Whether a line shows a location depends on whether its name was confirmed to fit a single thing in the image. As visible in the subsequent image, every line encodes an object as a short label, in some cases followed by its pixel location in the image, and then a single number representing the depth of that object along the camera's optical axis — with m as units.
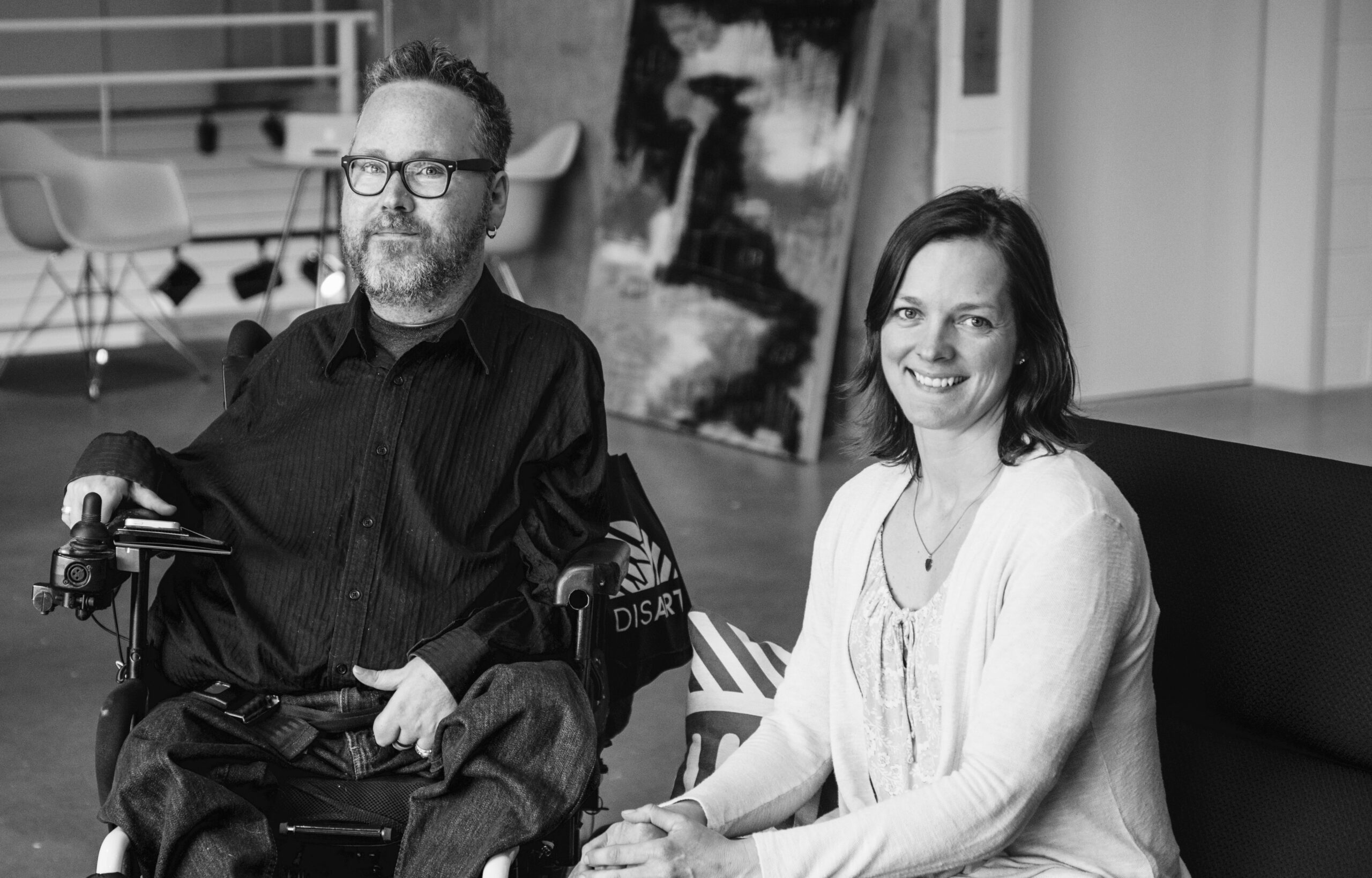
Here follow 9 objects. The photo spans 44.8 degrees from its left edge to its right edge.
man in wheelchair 2.08
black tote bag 2.51
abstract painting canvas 5.86
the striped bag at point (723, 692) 2.38
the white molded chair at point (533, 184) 7.23
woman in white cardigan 1.67
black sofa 1.80
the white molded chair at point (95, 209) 7.14
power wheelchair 2.06
